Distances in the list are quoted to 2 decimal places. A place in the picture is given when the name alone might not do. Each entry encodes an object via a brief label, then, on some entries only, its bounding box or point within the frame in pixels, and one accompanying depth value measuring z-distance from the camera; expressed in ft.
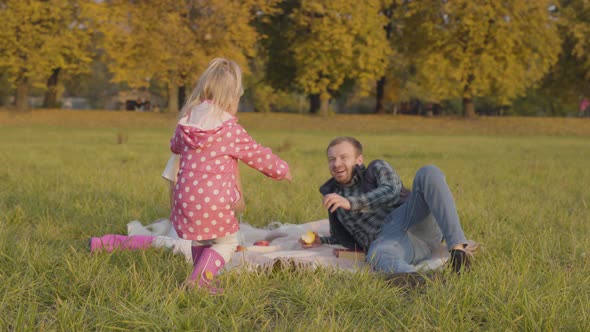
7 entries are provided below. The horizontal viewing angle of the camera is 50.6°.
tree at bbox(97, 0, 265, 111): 104.12
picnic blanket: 14.39
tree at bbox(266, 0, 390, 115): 110.32
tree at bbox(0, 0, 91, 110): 104.37
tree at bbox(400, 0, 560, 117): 110.63
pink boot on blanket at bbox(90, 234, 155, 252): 14.90
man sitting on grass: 13.76
